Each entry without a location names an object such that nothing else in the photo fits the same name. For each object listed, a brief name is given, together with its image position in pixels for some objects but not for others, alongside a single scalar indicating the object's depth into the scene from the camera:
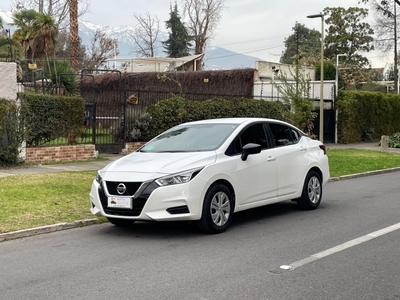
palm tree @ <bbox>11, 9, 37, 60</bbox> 28.86
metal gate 17.64
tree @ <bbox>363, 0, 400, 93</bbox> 44.06
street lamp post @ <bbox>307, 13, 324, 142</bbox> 20.20
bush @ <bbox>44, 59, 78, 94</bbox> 19.55
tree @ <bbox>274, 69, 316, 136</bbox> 20.22
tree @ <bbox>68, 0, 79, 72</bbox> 25.28
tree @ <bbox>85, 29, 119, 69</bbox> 48.69
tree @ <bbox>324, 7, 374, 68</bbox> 59.66
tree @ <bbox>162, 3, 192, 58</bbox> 57.41
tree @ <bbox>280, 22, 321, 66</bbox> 72.57
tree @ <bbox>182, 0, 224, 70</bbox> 51.09
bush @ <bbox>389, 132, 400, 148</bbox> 27.30
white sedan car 7.09
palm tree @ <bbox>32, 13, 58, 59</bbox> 27.20
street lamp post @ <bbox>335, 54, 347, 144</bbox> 29.80
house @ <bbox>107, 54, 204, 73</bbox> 36.66
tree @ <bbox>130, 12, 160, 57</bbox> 56.12
